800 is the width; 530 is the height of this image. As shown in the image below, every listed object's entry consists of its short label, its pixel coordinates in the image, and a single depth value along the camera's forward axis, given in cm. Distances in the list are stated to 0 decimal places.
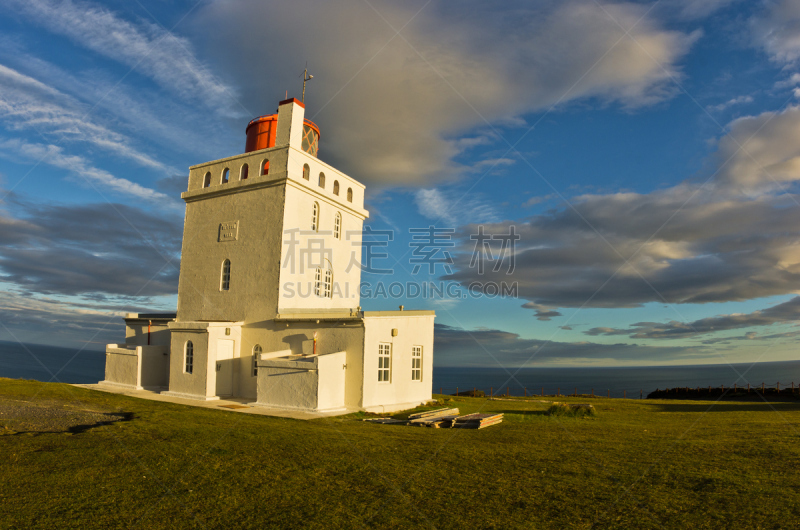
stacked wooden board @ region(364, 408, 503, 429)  1344
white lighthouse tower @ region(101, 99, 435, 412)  1750
